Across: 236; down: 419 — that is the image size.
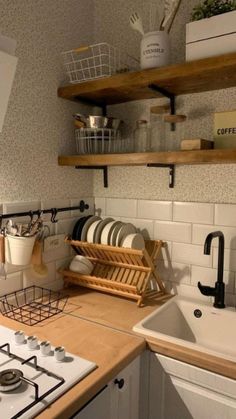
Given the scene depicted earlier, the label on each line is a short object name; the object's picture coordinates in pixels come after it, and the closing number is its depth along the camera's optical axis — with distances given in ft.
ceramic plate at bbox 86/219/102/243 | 4.97
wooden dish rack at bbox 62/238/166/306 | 4.39
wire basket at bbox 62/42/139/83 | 4.93
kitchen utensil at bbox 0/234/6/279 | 4.02
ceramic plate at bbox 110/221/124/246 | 4.78
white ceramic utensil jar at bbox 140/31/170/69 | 3.93
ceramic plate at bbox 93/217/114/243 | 4.95
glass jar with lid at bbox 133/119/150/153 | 4.49
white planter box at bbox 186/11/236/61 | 3.44
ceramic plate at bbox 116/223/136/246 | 4.76
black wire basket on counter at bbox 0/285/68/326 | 4.00
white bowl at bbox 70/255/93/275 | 4.84
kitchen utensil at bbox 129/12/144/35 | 4.17
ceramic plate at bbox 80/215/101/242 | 5.05
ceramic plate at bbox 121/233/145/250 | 4.54
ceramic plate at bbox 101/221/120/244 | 4.82
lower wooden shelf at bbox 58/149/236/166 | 3.55
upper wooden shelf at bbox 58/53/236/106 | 3.57
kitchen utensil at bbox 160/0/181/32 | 3.91
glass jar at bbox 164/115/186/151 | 4.39
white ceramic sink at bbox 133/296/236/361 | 4.07
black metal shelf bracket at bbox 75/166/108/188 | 5.40
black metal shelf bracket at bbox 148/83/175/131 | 4.13
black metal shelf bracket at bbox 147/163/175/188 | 4.73
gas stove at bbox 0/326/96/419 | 2.39
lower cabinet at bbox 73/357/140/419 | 2.78
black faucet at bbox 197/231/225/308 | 4.08
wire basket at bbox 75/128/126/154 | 4.70
